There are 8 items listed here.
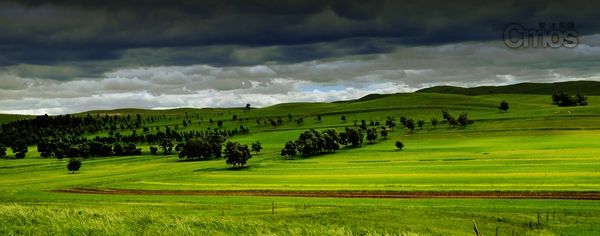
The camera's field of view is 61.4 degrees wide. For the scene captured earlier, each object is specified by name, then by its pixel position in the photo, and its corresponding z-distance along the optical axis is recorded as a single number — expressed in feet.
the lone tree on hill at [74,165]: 431.84
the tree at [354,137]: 572.92
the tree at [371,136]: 597.11
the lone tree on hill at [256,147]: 565.12
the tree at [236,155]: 416.46
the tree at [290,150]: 490.49
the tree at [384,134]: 643.45
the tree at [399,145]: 493.36
